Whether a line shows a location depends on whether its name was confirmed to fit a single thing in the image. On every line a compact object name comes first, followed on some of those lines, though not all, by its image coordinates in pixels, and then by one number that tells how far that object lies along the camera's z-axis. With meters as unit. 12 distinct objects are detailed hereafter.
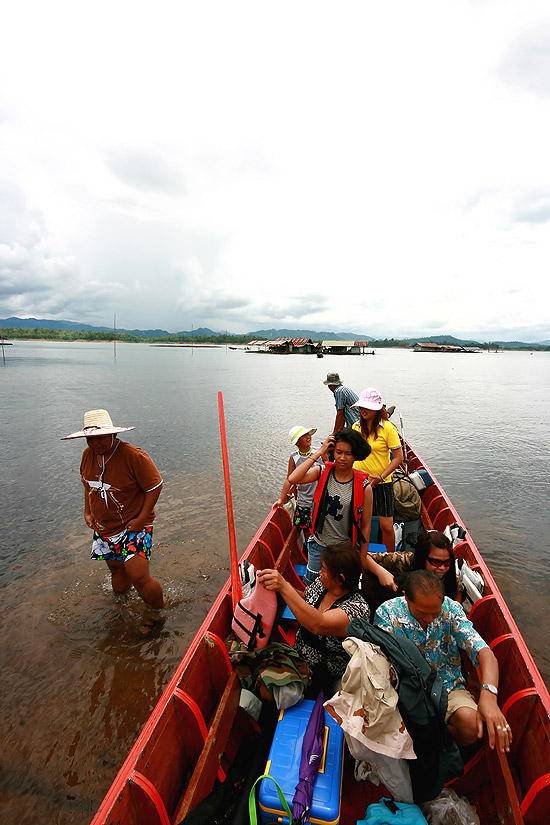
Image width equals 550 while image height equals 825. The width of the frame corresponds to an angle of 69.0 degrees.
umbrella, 2.12
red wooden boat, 2.14
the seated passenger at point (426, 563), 3.29
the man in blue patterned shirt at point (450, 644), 2.29
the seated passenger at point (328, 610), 2.51
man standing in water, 3.89
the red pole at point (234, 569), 3.11
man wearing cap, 5.92
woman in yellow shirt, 4.84
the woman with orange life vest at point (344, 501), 3.53
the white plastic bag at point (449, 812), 2.28
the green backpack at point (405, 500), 6.08
